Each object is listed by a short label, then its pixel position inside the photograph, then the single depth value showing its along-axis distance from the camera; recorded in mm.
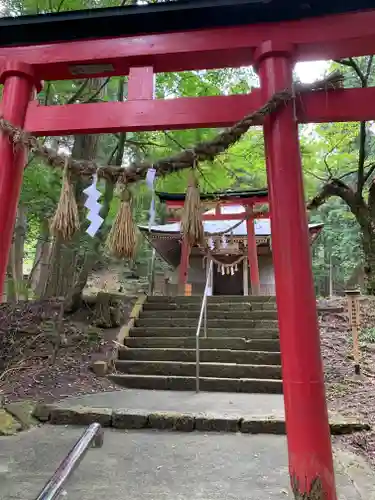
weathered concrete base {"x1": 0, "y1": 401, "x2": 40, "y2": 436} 4215
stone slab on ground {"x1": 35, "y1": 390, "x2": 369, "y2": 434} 4238
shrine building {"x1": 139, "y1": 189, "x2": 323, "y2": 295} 10031
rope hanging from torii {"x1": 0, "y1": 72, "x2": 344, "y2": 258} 2477
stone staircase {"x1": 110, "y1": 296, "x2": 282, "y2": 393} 6098
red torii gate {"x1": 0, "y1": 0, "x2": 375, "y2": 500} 2338
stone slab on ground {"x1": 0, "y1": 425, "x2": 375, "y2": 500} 2779
